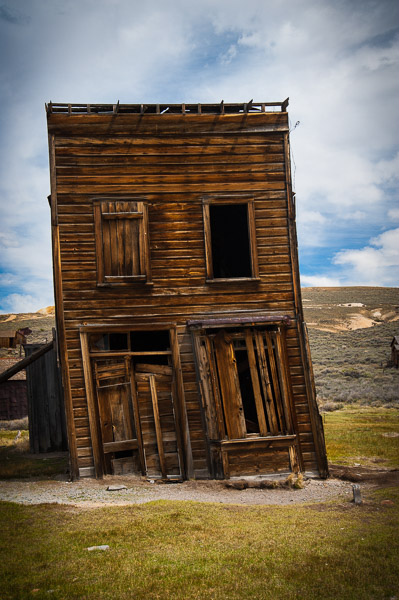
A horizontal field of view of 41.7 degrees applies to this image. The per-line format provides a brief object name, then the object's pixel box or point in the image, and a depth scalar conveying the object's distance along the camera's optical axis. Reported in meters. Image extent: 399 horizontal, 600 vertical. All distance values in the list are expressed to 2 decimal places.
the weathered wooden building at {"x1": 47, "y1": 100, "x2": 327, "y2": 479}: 11.38
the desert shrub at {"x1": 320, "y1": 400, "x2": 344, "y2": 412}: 24.60
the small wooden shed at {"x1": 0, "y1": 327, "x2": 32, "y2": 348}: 49.59
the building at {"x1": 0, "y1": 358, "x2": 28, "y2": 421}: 27.66
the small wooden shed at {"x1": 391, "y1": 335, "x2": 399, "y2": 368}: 36.03
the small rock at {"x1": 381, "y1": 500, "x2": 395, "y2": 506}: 8.38
